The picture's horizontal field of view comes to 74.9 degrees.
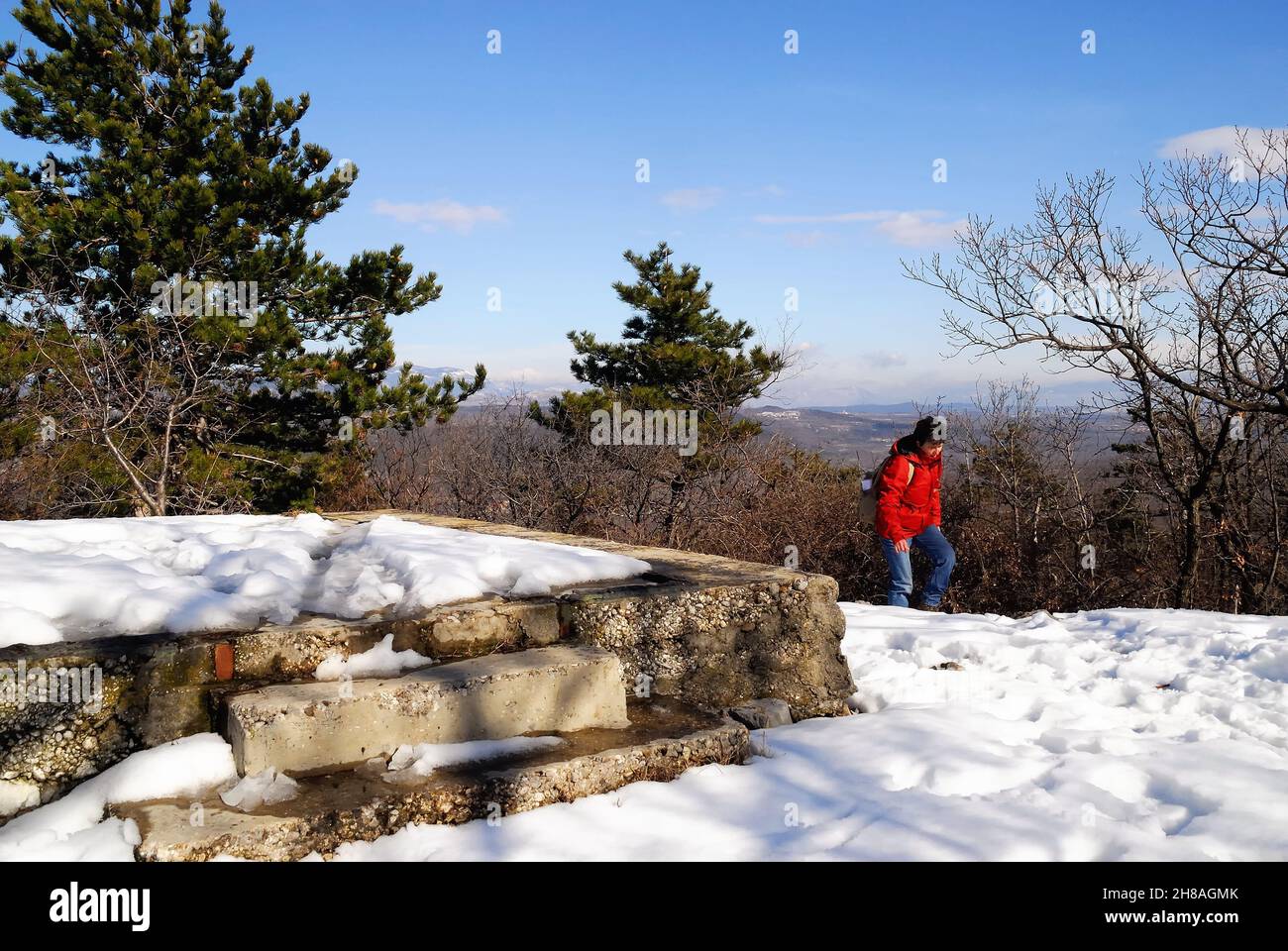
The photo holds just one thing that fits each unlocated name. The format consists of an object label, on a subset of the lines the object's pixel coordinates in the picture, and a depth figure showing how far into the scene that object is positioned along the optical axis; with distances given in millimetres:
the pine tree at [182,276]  11938
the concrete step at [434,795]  2023
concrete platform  2326
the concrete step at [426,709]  2350
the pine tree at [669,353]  19688
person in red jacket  6660
